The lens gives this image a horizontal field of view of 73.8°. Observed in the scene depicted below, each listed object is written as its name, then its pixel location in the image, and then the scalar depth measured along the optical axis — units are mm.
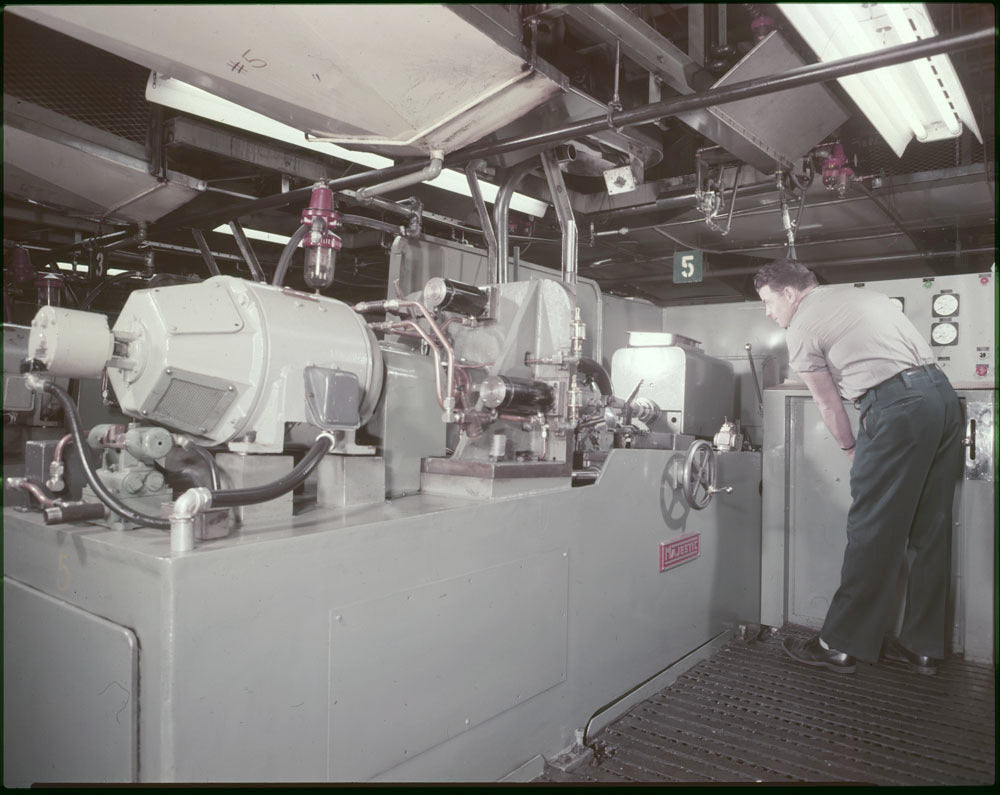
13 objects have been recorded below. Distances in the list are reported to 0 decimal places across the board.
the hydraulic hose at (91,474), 1027
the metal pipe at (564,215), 1962
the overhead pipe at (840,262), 3842
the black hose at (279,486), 1079
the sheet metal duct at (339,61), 1281
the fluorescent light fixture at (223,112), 1943
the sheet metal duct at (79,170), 2125
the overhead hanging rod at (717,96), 1205
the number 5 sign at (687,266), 3428
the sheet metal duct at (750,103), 1697
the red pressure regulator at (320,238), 1451
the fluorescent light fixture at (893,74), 1498
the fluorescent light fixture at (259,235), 3750
